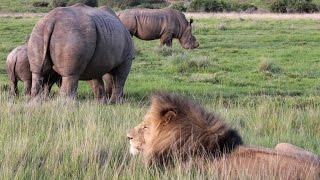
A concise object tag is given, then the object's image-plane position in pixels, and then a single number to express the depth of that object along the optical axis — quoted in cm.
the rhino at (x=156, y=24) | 2550
